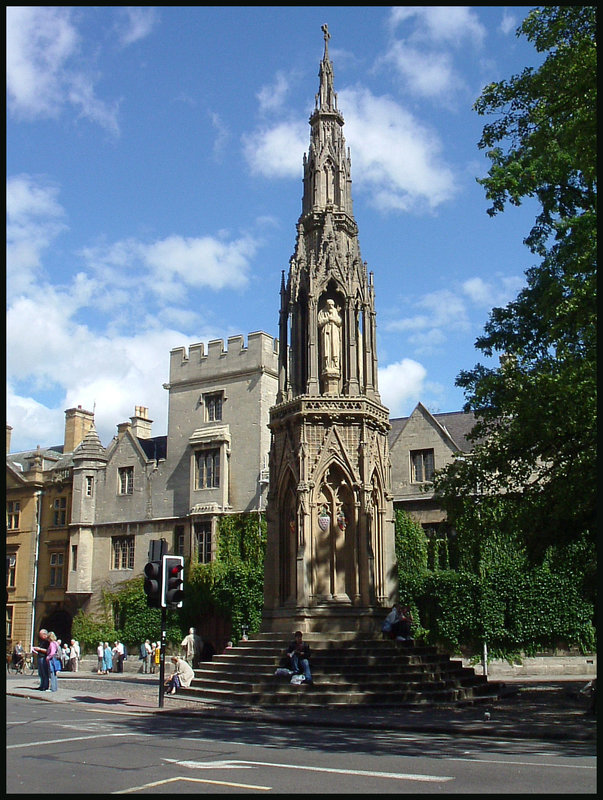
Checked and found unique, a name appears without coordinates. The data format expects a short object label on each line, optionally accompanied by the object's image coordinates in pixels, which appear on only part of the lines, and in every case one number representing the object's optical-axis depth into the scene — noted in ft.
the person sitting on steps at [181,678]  62.64
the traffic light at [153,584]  53.36
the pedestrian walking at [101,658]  114.23
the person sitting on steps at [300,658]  56.44
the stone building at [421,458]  111.86
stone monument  64.08
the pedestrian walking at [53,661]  67.46
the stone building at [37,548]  142.20
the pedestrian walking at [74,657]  119.03
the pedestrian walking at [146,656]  114.01
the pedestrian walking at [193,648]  82.80
